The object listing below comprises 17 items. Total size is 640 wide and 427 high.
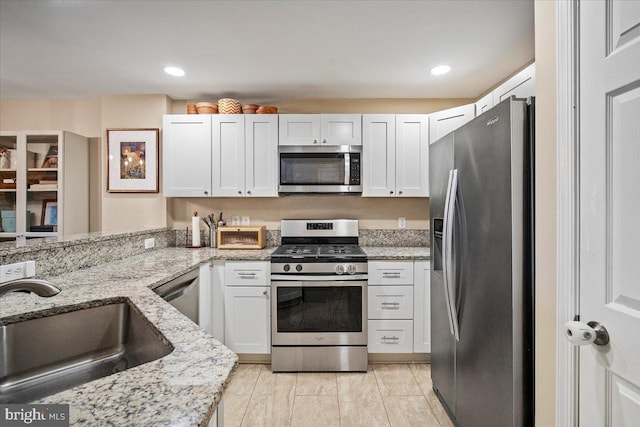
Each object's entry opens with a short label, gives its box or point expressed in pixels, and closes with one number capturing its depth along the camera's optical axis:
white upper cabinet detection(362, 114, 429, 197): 2.86
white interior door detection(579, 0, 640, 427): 0.75
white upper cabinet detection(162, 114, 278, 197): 2.90
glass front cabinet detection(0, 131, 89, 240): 3.00
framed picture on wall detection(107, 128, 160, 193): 3.09
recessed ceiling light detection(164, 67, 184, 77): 2.51
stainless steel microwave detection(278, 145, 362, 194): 2.84
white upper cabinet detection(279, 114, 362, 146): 2.87
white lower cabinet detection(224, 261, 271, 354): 2.57
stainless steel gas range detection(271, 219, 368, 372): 2.48
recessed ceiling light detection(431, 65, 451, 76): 2.49
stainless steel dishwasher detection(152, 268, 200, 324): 1.84
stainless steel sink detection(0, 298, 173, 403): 0.95
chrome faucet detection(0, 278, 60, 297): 0.77
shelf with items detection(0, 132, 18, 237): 3.04
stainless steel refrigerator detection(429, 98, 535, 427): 1.20
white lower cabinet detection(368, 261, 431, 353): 2.57
